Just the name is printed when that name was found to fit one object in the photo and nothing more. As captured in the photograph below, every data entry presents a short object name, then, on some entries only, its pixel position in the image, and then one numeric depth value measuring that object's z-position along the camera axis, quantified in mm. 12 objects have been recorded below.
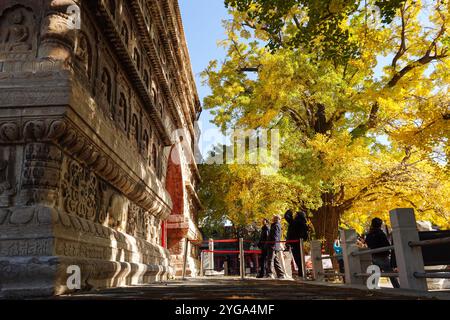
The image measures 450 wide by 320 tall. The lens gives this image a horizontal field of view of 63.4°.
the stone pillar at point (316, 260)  8766
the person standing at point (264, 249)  11231
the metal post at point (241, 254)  9748
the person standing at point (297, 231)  10008
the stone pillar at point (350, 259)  6575
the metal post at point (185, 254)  9152
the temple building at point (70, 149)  3326
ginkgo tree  10586
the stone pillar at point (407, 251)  4484
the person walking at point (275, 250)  10172
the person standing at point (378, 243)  7078
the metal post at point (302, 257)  9008
